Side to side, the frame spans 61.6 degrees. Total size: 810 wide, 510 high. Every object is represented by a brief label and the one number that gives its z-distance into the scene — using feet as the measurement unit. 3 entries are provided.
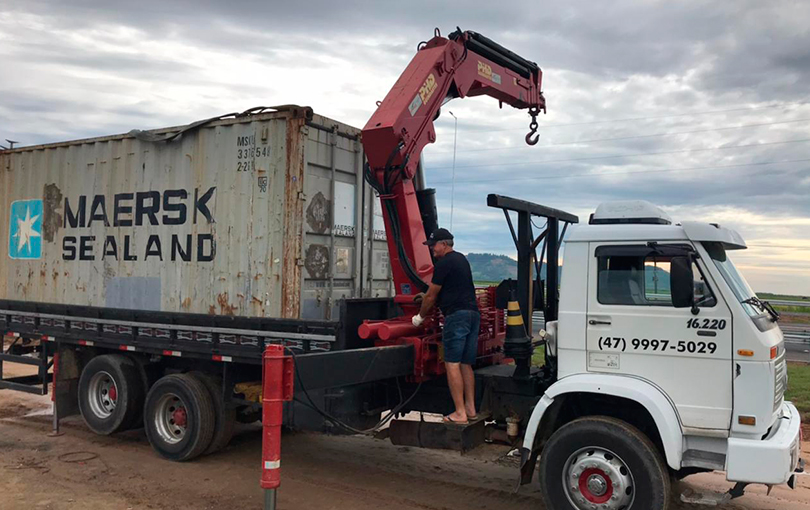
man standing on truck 19.88
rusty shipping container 23.54
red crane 21.02
